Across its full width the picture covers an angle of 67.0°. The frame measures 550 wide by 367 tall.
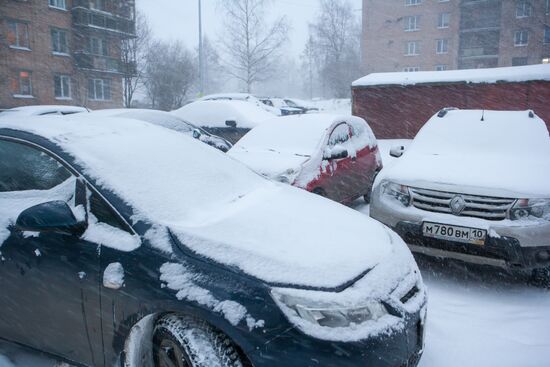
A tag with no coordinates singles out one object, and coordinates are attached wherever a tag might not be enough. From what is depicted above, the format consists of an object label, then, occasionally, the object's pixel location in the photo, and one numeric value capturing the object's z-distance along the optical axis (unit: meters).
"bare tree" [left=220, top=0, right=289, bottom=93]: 35.34
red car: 5.12
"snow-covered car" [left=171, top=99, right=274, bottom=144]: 8.66
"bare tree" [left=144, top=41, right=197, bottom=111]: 27.88
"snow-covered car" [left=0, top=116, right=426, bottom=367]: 1.80
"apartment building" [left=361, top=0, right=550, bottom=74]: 37.53
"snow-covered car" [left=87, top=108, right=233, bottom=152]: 7.63
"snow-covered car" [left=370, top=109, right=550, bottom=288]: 3.36
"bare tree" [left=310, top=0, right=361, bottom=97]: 49.59
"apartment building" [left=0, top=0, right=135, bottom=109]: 25.03
